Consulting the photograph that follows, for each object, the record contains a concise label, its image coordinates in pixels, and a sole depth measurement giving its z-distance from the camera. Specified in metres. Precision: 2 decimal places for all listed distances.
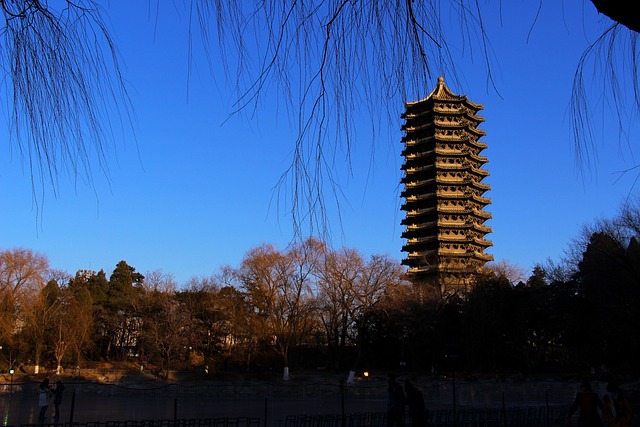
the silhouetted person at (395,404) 8.62
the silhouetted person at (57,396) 11.94
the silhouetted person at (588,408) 6.70
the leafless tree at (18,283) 33.59
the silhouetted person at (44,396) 12.53
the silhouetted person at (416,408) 8.06
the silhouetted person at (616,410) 6.06
